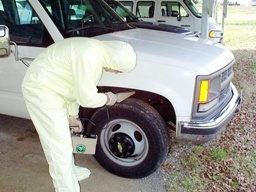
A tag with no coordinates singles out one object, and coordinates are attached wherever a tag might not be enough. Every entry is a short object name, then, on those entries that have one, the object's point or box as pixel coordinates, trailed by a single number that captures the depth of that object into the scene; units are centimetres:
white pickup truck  309
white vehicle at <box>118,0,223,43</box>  1101
